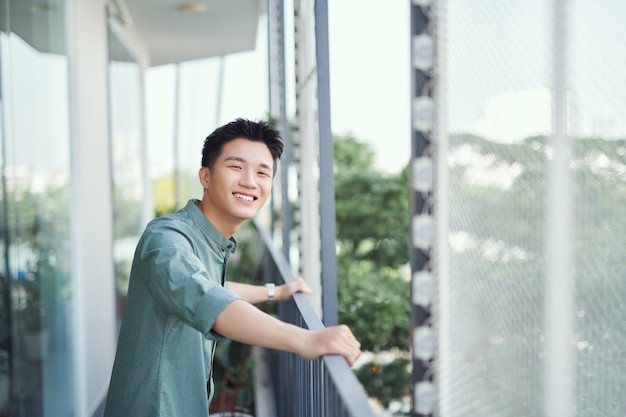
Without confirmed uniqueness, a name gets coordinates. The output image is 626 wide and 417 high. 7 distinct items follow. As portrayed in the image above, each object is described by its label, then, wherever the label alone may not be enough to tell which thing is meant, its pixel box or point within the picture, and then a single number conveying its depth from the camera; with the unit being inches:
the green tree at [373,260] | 227.5
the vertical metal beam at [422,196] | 39.2
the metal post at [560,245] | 26.5
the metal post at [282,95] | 133.8
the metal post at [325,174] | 77.1
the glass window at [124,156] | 176.4
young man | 42.8
